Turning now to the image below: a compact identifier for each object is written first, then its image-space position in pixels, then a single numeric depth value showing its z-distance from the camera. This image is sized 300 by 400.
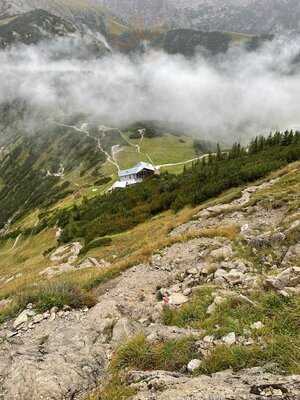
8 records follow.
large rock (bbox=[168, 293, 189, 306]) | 15.05
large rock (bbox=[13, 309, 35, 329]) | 15.24
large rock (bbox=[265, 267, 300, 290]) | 12.86
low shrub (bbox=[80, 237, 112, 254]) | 47.66
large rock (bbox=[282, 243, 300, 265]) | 15.97
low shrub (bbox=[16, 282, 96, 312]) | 16.11
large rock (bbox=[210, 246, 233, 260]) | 18.48
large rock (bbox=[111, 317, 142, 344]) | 13.28
